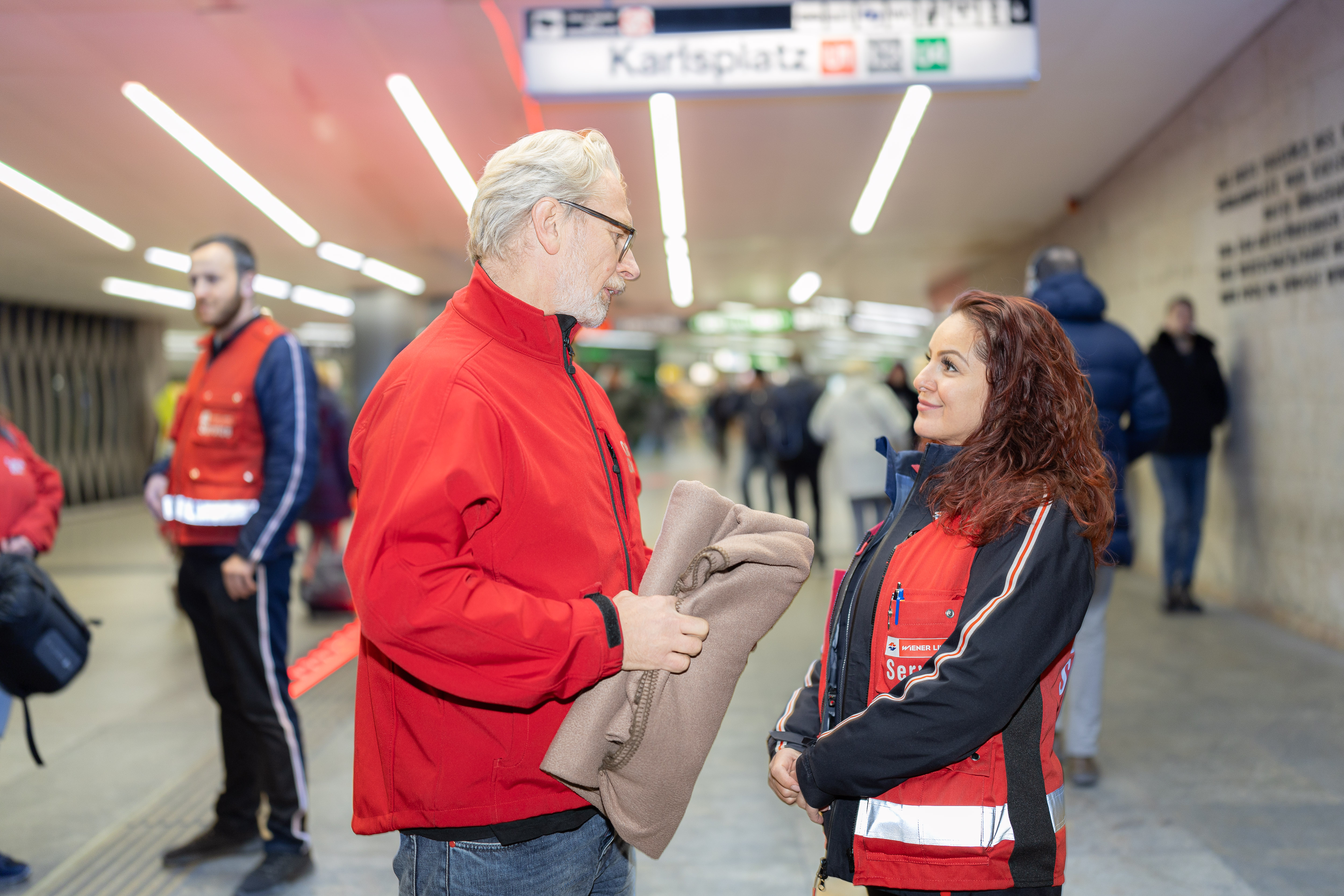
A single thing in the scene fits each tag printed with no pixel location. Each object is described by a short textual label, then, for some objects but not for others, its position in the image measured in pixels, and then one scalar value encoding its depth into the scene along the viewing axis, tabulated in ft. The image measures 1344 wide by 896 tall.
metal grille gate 50.14
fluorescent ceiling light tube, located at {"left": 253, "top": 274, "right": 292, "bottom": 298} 46.47
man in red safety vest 9.57
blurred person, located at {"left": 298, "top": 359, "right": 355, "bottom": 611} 20.99
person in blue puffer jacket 11.32
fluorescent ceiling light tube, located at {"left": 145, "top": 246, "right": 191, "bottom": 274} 37.91
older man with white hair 4.04
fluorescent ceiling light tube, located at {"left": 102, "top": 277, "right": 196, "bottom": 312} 45.57
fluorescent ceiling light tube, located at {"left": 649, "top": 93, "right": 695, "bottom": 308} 22.35
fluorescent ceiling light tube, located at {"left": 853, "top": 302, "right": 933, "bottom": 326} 66.44
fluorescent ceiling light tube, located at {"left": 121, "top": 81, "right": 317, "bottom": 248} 21.22
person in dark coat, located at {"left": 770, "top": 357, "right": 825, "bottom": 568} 27.94
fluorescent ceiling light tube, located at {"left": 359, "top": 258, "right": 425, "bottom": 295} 43.80
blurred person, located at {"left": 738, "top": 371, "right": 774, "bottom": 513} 31.86
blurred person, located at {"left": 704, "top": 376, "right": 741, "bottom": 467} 60.18
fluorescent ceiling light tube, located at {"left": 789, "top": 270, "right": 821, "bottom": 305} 51.13
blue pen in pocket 4.78
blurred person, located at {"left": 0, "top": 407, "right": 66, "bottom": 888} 10.27
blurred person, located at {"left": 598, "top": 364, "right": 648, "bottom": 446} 55.11
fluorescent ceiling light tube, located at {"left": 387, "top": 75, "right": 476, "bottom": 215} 20.85
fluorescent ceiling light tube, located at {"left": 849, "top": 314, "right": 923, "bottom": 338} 73.10
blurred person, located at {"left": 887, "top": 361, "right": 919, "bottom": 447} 26.84
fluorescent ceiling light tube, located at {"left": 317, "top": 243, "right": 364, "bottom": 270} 39.24
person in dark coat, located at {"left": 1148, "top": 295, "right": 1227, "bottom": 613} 19.77
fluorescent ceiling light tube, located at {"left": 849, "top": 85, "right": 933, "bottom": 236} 21.52
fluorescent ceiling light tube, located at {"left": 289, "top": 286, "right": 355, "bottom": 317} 51.72
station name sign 14.89
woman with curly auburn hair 4.46
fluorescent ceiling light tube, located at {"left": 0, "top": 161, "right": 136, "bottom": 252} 26.86
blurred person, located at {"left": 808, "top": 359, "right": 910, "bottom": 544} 24.35
